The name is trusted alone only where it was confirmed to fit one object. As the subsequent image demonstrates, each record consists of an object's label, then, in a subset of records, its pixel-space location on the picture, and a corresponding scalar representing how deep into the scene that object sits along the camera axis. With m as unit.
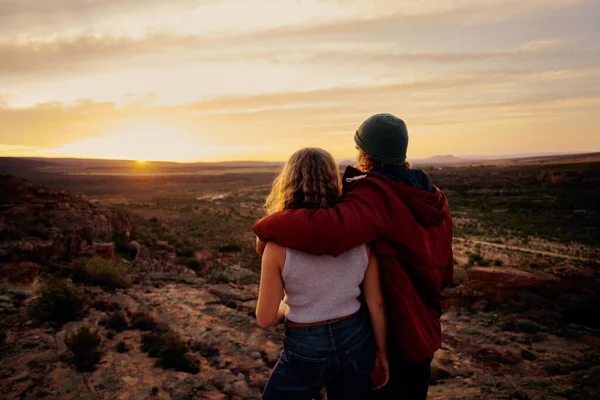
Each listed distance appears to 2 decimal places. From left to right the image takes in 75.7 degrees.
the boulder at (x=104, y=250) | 10.94
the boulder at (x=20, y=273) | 8.00
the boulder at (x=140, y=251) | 12.40
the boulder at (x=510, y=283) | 8.54
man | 1.73
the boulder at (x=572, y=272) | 8.50
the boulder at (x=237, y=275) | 10.88
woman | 1.83
